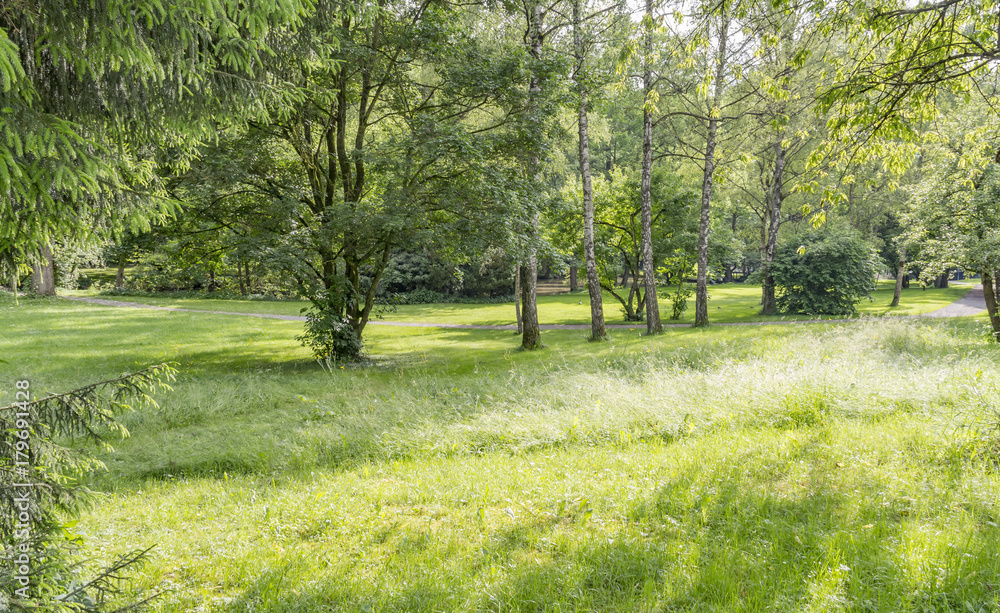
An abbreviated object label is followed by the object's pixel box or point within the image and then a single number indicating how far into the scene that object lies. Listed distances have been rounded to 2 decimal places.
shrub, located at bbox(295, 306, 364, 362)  12.30
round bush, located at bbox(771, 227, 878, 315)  21.19
